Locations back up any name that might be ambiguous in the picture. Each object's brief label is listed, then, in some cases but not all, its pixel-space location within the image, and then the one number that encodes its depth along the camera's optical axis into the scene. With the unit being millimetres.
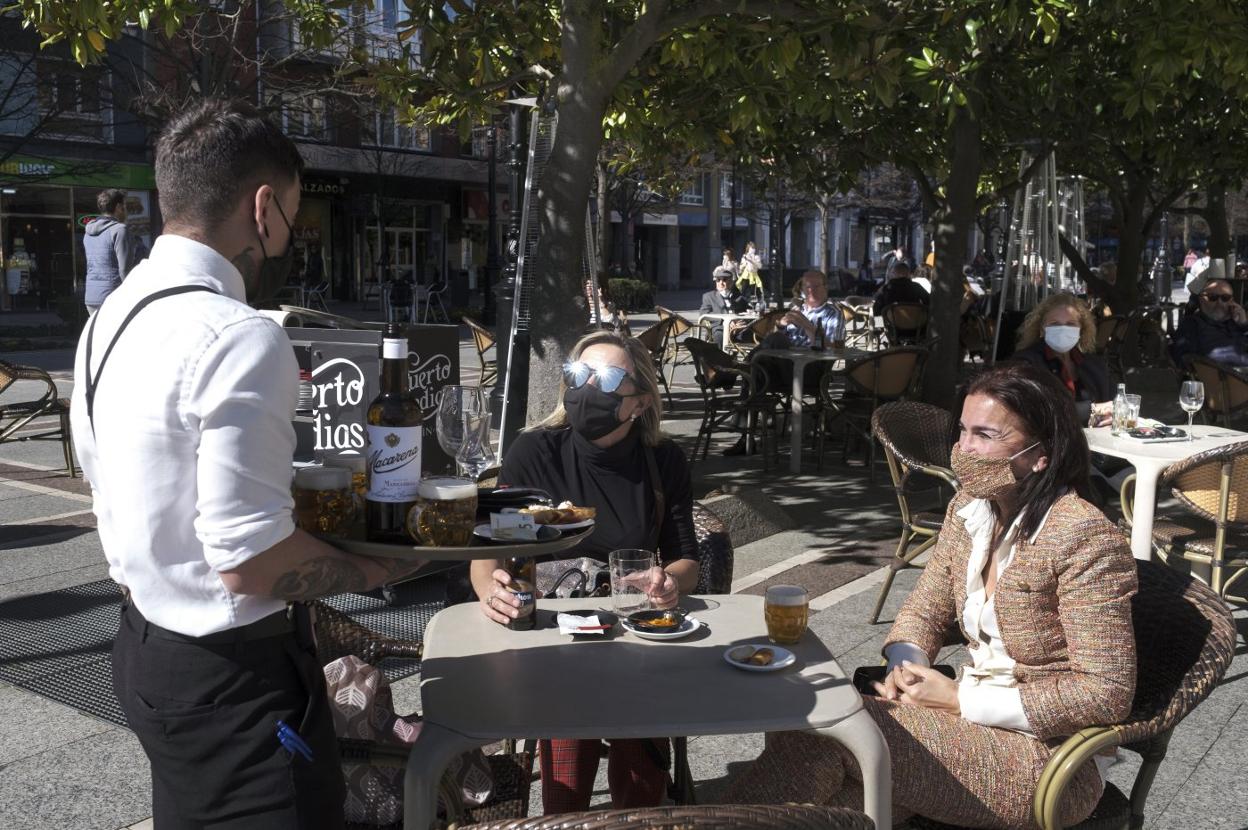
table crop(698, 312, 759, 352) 17103
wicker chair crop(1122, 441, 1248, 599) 5086
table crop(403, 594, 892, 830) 2322
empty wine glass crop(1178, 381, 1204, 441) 6613
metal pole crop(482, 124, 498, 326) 29383
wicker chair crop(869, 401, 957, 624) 5652
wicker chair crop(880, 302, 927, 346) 15438
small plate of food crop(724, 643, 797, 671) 2637
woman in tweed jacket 2635
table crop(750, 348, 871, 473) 9867
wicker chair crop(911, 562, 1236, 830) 2574
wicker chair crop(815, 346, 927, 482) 9883
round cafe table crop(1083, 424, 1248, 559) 5538
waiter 1852
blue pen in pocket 1988
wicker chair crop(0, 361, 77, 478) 9039
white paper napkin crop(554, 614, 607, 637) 2881
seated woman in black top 3676
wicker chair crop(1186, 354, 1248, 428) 9273
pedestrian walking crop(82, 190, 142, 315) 11727
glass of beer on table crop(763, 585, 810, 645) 2803
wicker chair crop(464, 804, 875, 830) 1897
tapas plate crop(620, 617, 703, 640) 2850
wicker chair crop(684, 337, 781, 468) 10180
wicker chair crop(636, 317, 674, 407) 13406
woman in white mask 6984
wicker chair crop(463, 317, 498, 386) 13500
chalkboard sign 5969
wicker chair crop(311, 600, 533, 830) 2488
